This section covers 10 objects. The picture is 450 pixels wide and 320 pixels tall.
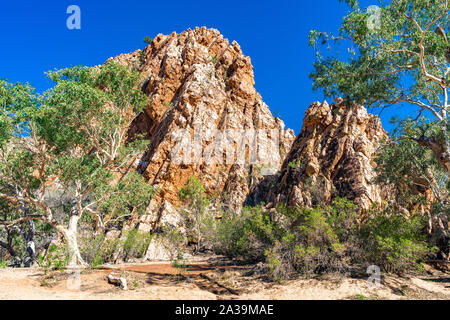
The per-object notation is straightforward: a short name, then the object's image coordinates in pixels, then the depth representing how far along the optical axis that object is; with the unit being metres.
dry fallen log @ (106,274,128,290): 8.46
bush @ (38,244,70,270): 9.56
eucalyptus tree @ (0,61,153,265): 13.01
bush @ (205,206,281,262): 12.64
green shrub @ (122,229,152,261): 17.19
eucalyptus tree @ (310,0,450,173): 10.40
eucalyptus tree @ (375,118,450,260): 15.27
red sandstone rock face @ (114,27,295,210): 35.56
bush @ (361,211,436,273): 9.50
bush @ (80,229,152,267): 13.54
